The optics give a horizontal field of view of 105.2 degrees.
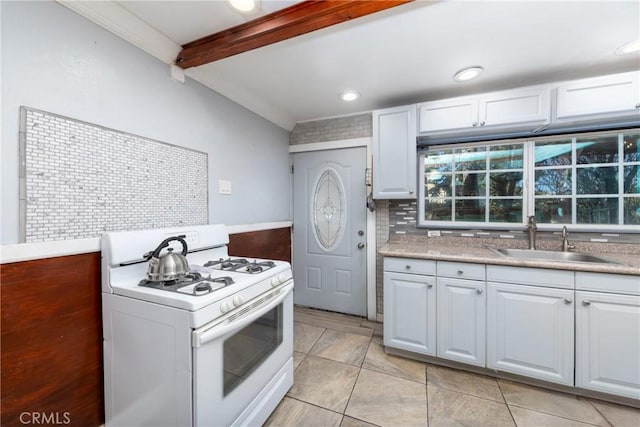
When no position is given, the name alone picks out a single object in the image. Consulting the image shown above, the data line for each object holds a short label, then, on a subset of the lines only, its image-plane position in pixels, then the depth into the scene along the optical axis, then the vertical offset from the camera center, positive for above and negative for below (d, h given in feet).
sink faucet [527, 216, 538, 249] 6.98 -0.55
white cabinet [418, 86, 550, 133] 6.31 +2.77
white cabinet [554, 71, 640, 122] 5.60 +2.72
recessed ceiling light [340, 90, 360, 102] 7.52 +3.68
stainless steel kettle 4.08 -0.94
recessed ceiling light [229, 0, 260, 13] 4.14 +3.57
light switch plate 6.85 +0.72
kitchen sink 6.39 -1.18
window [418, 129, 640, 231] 6.57 +0.89
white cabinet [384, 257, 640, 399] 4.99 -2.50
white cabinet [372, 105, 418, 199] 7.50 +1.85
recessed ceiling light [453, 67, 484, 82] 6.13 +3.56
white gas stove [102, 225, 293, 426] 3.43 -2.03
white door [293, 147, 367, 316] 9.30 -0.72
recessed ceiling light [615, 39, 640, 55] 5.15 +3.55
